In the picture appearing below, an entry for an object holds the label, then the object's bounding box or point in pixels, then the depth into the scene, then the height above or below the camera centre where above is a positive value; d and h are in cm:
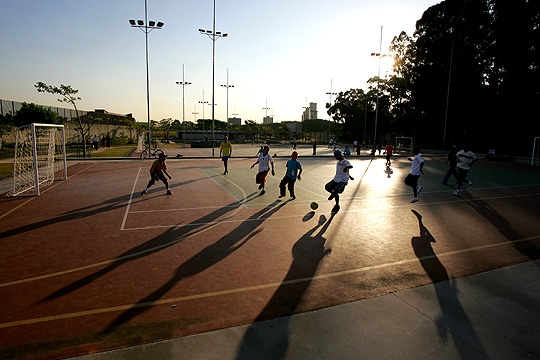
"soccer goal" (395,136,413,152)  5401 +11
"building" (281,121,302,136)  14075 +694
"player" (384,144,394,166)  2702 -65
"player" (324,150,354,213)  1096 -116
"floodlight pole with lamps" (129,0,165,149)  3079 +1066
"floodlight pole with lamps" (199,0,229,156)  3264 +1062
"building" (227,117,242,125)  19001 +1213
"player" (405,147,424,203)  1261 -112
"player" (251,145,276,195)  1390 -107
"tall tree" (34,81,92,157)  3216 +461
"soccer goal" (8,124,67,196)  1494 -125
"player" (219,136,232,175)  1848 -45
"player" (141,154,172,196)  1321 -124
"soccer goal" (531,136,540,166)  3226 -42
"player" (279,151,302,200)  1243 -132
